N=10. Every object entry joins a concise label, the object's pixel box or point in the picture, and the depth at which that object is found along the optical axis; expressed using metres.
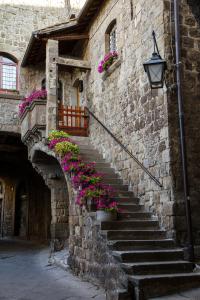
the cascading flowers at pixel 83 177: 7.49
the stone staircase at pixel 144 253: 5.35
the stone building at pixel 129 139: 6.19
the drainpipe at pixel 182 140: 6.29
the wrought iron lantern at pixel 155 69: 6.59
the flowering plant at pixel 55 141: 9.74
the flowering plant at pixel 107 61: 9.95
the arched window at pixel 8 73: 14.07
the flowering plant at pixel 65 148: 9.11
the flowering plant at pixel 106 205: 7.20
